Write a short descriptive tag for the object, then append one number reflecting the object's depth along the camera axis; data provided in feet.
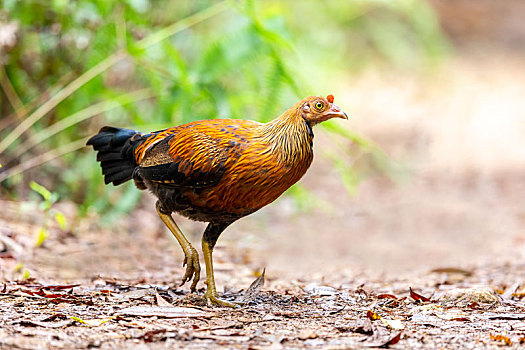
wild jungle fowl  26.37
